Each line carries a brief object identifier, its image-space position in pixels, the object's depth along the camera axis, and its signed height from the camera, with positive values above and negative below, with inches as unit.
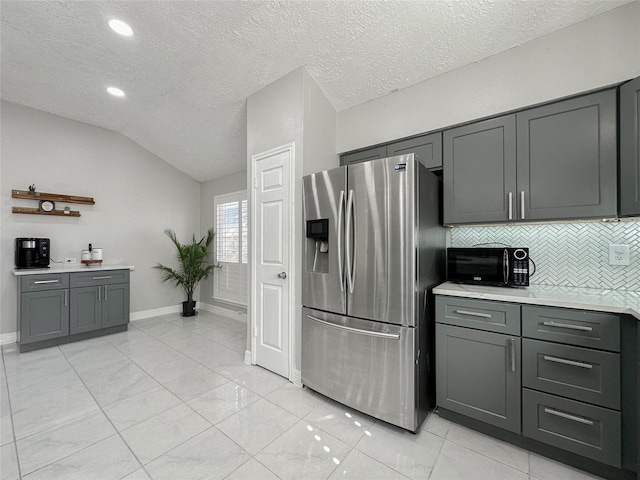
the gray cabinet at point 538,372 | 53.0 -31.2
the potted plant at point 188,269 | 180.9 -20.2
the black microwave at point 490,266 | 73.7 -7.6
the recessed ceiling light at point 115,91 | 121.0 +72.4
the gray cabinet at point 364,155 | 99.7 +35.2
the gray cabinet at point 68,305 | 119.3 -32.8
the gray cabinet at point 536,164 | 63.4 +21.5
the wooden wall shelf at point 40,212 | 128.9 +15.7
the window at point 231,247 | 171.9 -4.1
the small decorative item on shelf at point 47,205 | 136.1 +19.2
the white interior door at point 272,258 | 96.7 -6.8
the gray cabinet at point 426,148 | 86.4 +33.1
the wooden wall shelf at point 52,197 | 128.8 +23.9
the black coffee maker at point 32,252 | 127.6 -5.8
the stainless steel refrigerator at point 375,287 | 67.1 -13.4
